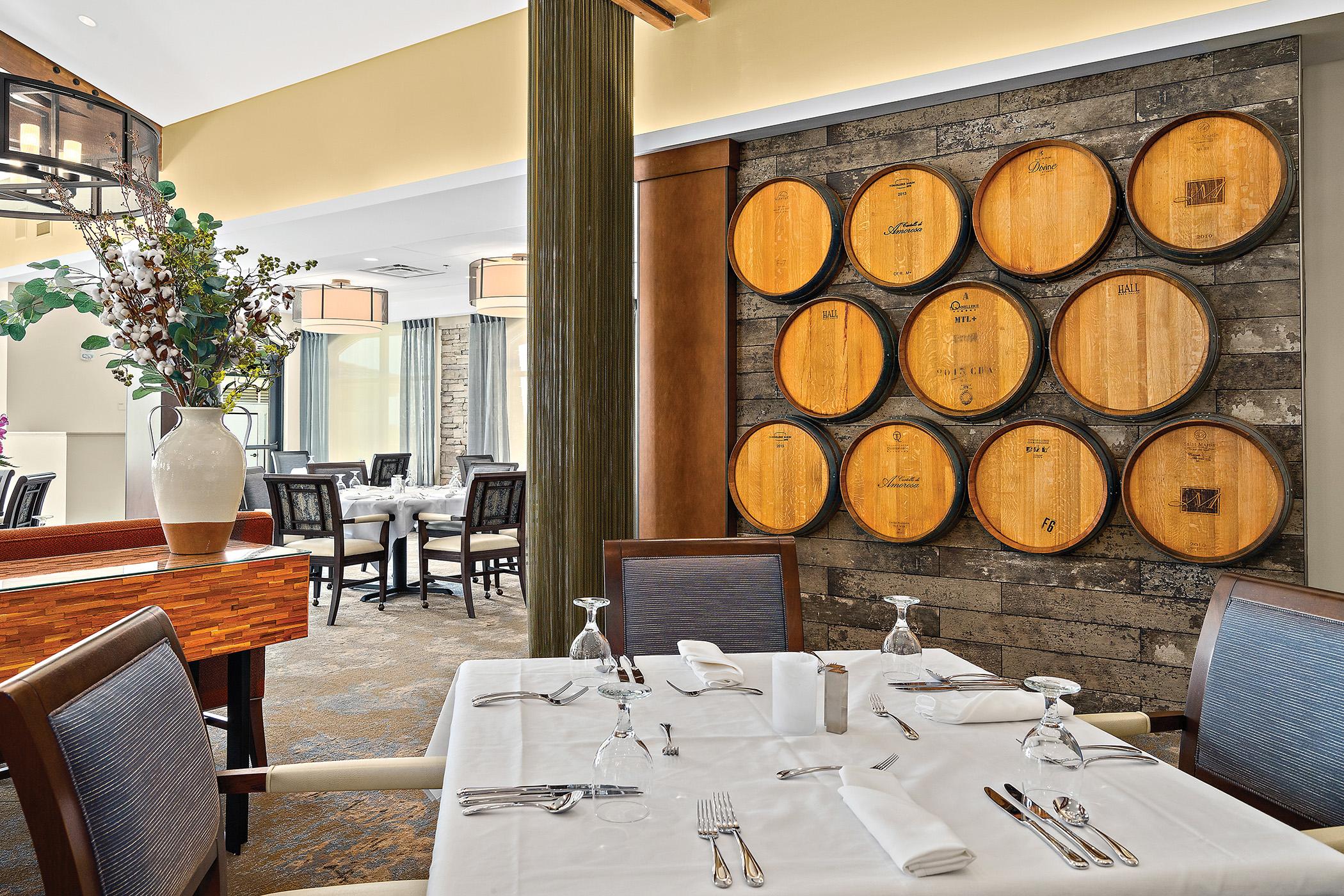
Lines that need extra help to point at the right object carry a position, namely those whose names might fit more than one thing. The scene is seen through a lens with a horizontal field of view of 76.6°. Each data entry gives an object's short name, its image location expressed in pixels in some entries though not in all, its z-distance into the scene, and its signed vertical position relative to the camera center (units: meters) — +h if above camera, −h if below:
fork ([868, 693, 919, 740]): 1.35 -0.46
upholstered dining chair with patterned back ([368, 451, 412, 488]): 8.38 -0.24
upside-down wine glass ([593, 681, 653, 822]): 1.08 -0.41
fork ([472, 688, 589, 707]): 1.49 -0.45
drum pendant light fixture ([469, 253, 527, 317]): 6.17 +1.17
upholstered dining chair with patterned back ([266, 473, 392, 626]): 5.27 -0.50
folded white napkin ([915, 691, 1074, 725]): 1.41 -0.45
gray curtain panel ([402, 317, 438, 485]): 10.42 +0.60
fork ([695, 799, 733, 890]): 0.88 -0.46
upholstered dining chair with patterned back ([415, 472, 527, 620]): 5.45 -0.57
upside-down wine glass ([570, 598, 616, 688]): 1.56 -0.38
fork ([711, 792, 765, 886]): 0.89 -0.46
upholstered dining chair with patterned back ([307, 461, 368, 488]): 7.46 -0.25
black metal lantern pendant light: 2.64 +0.99
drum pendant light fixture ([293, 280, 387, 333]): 7.24 +1.17
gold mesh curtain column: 3.37 +0.49
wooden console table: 1.74 -0.36
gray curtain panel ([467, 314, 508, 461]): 9.88 +0.61
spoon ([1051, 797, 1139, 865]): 1.02 -0.45
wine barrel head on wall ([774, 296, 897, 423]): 3.25 +0.34
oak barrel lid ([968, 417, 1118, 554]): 2.84 -0.14
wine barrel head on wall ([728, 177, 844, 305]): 3.35 +0.83
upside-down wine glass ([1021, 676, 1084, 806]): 1.04 -0.38
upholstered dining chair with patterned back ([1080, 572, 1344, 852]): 1.35 -0.45
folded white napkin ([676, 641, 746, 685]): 1.62 -0.44
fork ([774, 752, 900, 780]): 1.18 -0.46
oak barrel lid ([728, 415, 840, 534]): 3.37 -0.13
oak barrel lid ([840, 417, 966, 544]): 3.10 -0.14
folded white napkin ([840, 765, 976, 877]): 0.91 -0.44
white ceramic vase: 2.20 -0.10
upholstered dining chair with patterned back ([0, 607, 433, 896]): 0.81 -0.35
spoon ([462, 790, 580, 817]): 1.05 -0.45
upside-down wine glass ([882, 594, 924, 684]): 1.60 -0.40
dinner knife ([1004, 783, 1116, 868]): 0.93 -0.45
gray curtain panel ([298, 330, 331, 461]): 11.05 +0.57
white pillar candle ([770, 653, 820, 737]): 1.35 -0.40
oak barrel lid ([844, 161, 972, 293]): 3.08 +0.81
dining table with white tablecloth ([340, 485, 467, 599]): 5.83 -0.44
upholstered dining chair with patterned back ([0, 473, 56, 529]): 4.55 -0.32
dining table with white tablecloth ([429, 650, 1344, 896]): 0.90 -0.46
